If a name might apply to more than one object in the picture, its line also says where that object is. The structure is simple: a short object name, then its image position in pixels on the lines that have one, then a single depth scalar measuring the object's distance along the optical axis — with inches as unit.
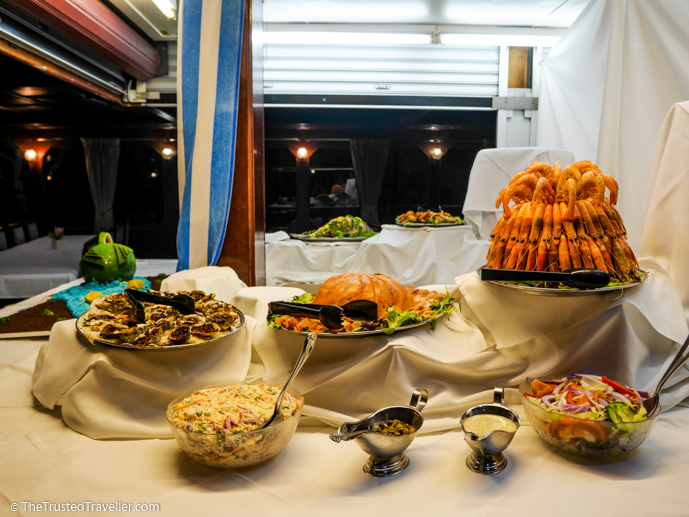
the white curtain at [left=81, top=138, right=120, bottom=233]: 270.4
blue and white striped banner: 132.2
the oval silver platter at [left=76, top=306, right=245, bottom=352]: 74.2
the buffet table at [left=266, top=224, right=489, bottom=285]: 213.9
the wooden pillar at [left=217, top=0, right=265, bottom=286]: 142.6
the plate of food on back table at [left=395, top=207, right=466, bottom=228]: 222.8
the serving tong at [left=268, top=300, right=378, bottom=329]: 75.6
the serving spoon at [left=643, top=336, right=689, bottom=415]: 66.2
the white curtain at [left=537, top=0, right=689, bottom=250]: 146.5
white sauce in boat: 63.9
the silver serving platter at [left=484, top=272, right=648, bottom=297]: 75.4
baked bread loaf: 87.1
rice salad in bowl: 58.6
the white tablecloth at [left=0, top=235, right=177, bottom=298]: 213.0
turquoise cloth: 130.7
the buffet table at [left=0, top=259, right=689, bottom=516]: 57.3
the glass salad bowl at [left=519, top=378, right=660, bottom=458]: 60.4
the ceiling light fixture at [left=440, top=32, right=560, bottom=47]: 260.1
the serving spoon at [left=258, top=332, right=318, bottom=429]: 60.5
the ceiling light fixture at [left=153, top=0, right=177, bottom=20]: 203.3
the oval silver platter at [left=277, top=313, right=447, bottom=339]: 76.6
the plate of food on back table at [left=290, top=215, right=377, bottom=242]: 232.3
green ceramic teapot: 144.4
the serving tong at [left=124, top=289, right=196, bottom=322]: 88.0
